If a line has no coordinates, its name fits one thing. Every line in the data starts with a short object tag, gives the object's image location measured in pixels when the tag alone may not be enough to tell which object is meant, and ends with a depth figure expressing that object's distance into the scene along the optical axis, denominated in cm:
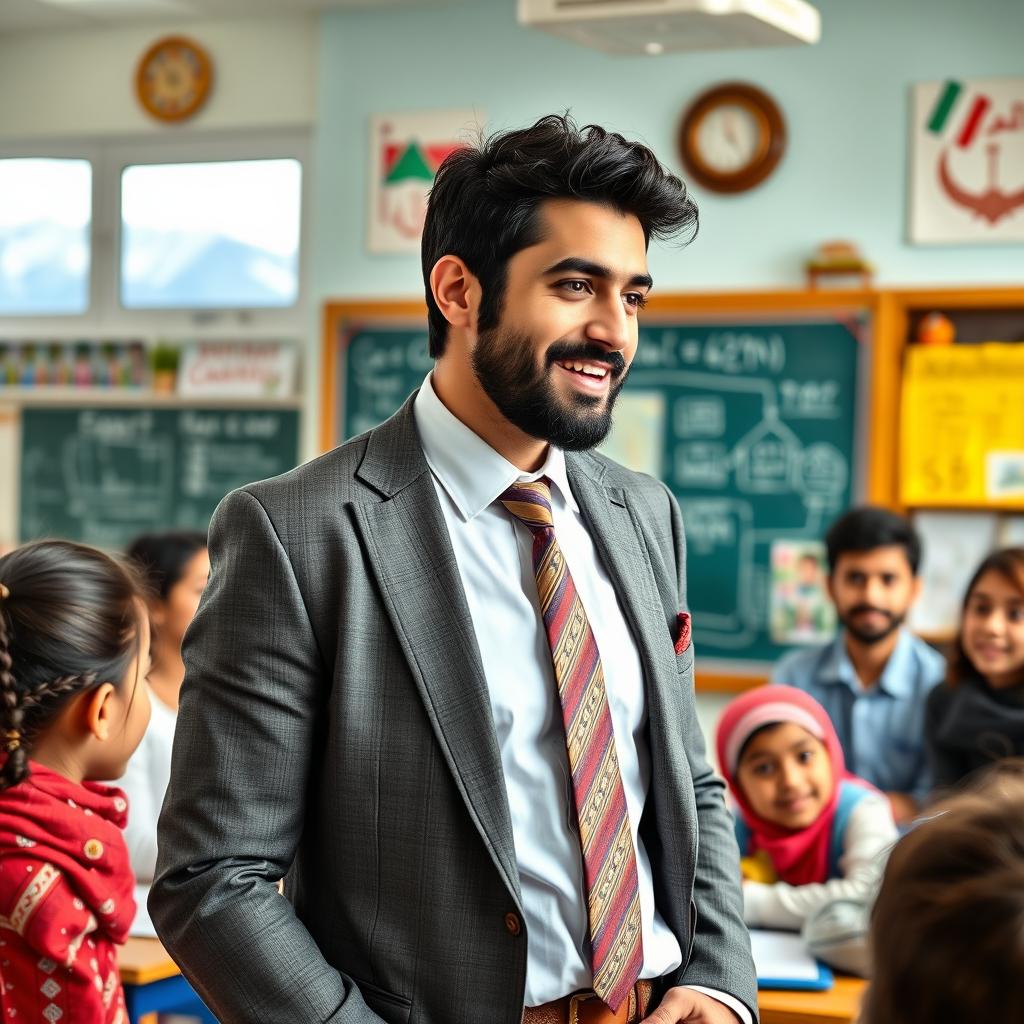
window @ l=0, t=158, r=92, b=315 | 566
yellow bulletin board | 442
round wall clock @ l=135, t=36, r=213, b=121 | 536
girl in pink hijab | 273
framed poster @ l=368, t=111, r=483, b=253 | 504
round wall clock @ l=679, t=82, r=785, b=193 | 462
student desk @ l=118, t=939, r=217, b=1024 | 235
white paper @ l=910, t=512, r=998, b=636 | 444
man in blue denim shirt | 365
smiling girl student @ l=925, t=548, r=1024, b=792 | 321
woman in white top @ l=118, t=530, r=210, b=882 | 281
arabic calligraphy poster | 443
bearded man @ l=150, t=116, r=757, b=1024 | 138
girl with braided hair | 172
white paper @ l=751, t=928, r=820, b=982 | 233
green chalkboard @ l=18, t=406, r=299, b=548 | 537
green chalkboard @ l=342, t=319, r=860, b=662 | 464
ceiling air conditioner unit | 297
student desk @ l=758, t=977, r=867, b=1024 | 221
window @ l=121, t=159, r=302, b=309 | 536
